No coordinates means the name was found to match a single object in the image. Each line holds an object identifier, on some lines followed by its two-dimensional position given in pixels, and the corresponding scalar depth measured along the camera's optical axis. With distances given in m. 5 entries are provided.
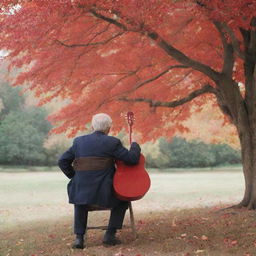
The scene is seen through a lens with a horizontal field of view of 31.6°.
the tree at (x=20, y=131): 36.88
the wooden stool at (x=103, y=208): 5.47
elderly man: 5.33
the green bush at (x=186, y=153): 37.91
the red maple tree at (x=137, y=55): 7.14
